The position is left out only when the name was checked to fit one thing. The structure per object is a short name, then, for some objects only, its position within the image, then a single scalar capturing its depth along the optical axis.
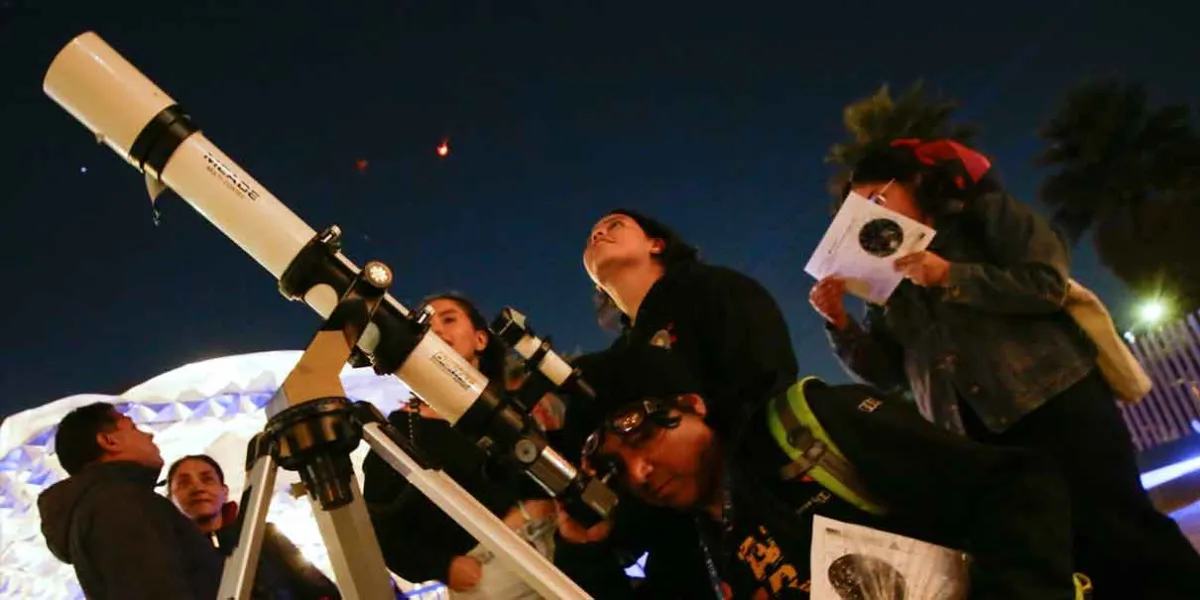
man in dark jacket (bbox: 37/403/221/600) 2.83
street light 14.31
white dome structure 5.07
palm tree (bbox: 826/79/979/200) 11.46
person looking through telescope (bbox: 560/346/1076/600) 1.60
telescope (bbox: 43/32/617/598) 1.66
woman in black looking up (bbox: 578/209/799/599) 2.31
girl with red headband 2.05
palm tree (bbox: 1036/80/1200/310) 15.77
